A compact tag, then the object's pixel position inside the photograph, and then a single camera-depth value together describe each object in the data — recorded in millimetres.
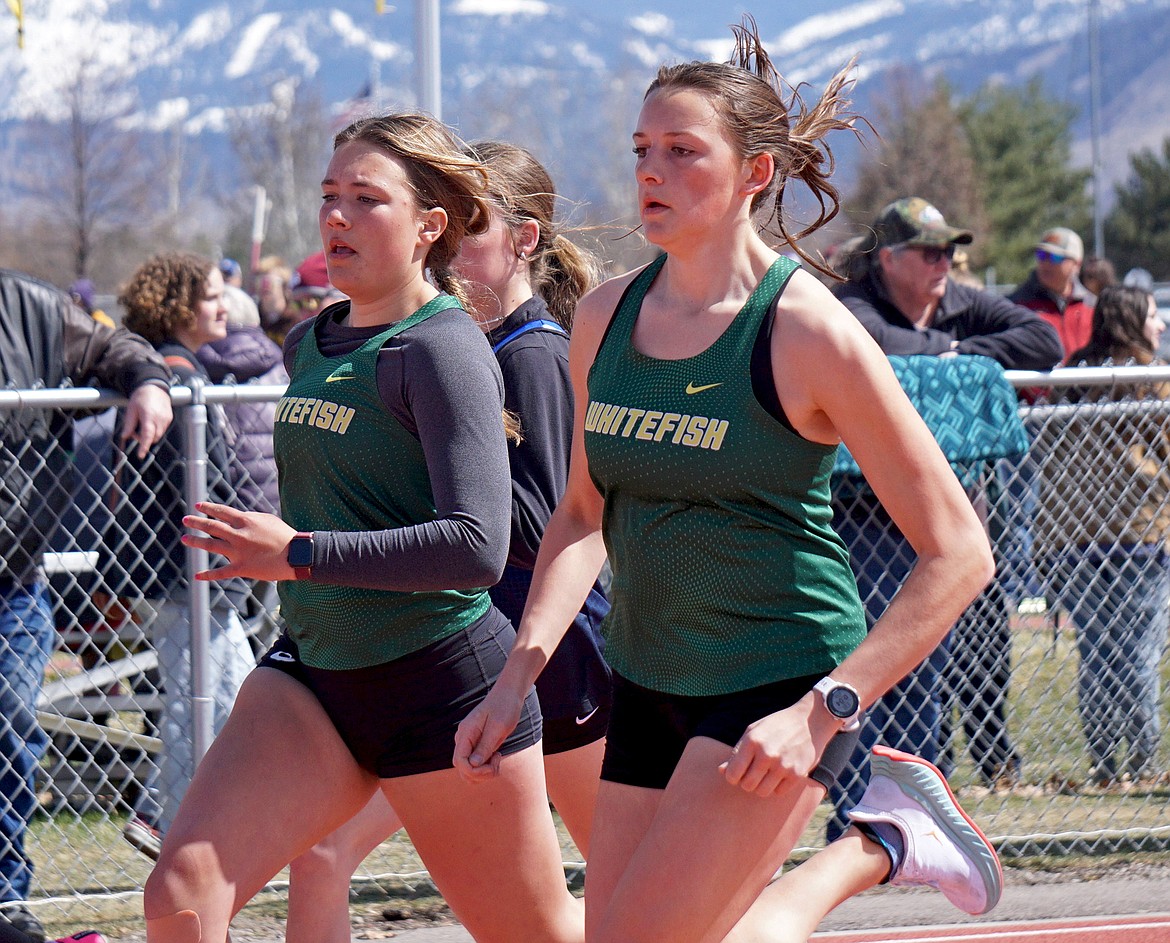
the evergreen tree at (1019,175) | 129000
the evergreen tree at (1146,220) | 136875
